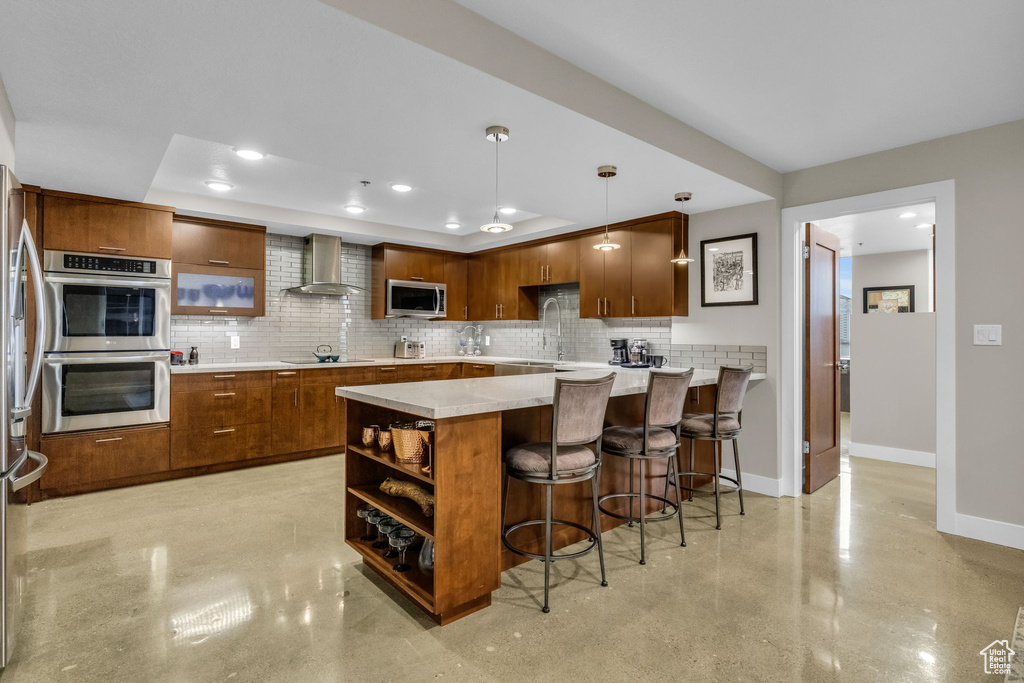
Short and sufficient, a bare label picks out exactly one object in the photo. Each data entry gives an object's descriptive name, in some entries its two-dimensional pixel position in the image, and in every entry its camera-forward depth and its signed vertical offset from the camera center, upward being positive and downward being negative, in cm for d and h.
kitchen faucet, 599 +35
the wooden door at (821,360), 395 -11
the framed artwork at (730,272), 402 +60
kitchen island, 211 -64
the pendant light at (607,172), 318 +109
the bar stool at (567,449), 228 -49
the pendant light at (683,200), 381 +111
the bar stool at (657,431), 277 -48
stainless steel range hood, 550 +85
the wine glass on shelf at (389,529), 246 -88
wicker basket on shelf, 232 -45
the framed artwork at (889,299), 683 +64
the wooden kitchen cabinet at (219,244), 468 +96
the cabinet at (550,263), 540 +91
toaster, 638 -6
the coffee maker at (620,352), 508 -6
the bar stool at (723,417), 328 -47
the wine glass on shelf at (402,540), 239 -90
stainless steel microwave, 600 +55
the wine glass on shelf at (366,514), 264 -86
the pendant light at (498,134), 258 +108
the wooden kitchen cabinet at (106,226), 379 +92
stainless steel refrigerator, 183 -22
